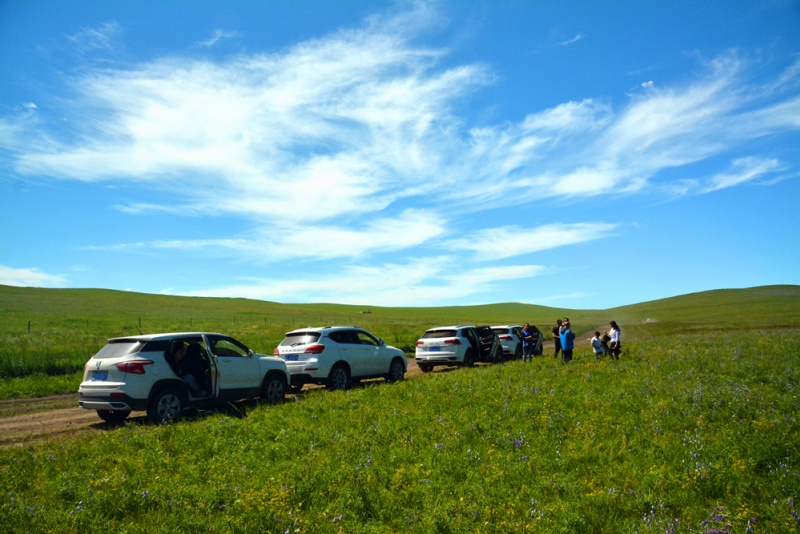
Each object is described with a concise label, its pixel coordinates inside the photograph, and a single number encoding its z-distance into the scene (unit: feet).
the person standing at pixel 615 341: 66.54
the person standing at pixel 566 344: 67.36
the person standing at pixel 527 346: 75.97
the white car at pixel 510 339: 85.40
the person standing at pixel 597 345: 69.05
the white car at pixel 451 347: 72.33
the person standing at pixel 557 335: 74.43
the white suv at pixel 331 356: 50.14
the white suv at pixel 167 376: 34.99
